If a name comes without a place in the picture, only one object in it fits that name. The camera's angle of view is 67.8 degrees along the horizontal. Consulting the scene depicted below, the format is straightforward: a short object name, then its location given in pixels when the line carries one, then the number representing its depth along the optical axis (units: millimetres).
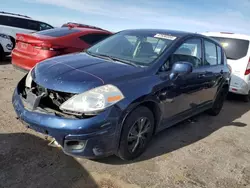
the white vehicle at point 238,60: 4722
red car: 3714
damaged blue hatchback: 1887
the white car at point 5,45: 6017
